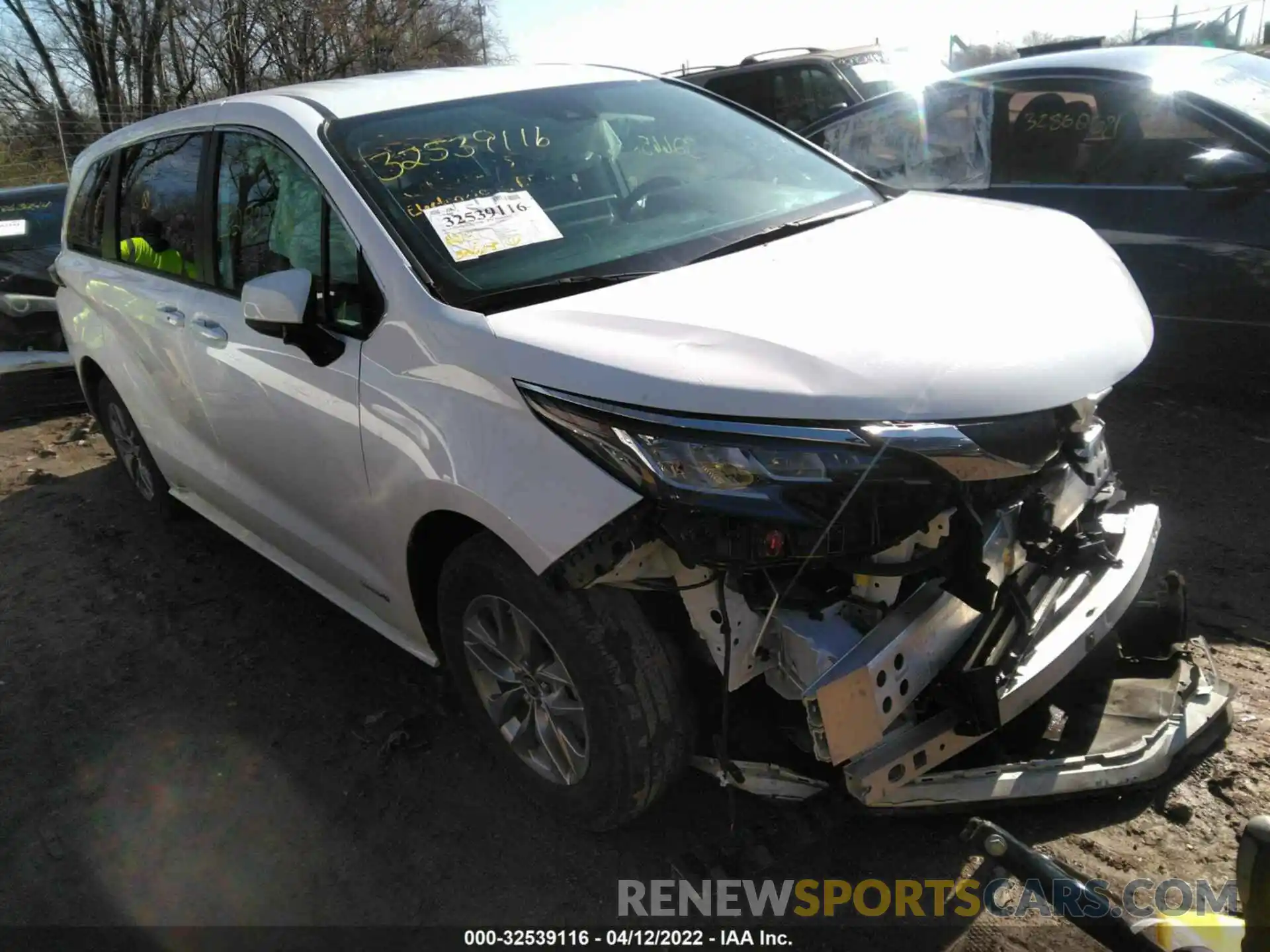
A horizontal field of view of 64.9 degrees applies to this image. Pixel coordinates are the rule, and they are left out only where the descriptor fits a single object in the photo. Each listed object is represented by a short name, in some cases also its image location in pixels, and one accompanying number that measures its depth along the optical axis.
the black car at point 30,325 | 6.48
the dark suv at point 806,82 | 9.54
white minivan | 1.99
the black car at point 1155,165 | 4.29
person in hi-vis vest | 3.68
